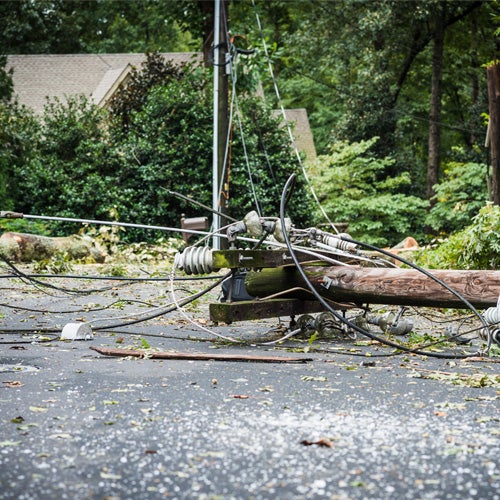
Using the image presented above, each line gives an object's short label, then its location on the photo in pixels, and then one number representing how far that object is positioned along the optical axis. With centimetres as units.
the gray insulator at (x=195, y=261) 646
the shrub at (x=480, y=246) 939
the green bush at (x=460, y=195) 2256
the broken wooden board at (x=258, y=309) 621
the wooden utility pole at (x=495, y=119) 1160
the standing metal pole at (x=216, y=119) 1569
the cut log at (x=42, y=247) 1542
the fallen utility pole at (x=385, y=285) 616
